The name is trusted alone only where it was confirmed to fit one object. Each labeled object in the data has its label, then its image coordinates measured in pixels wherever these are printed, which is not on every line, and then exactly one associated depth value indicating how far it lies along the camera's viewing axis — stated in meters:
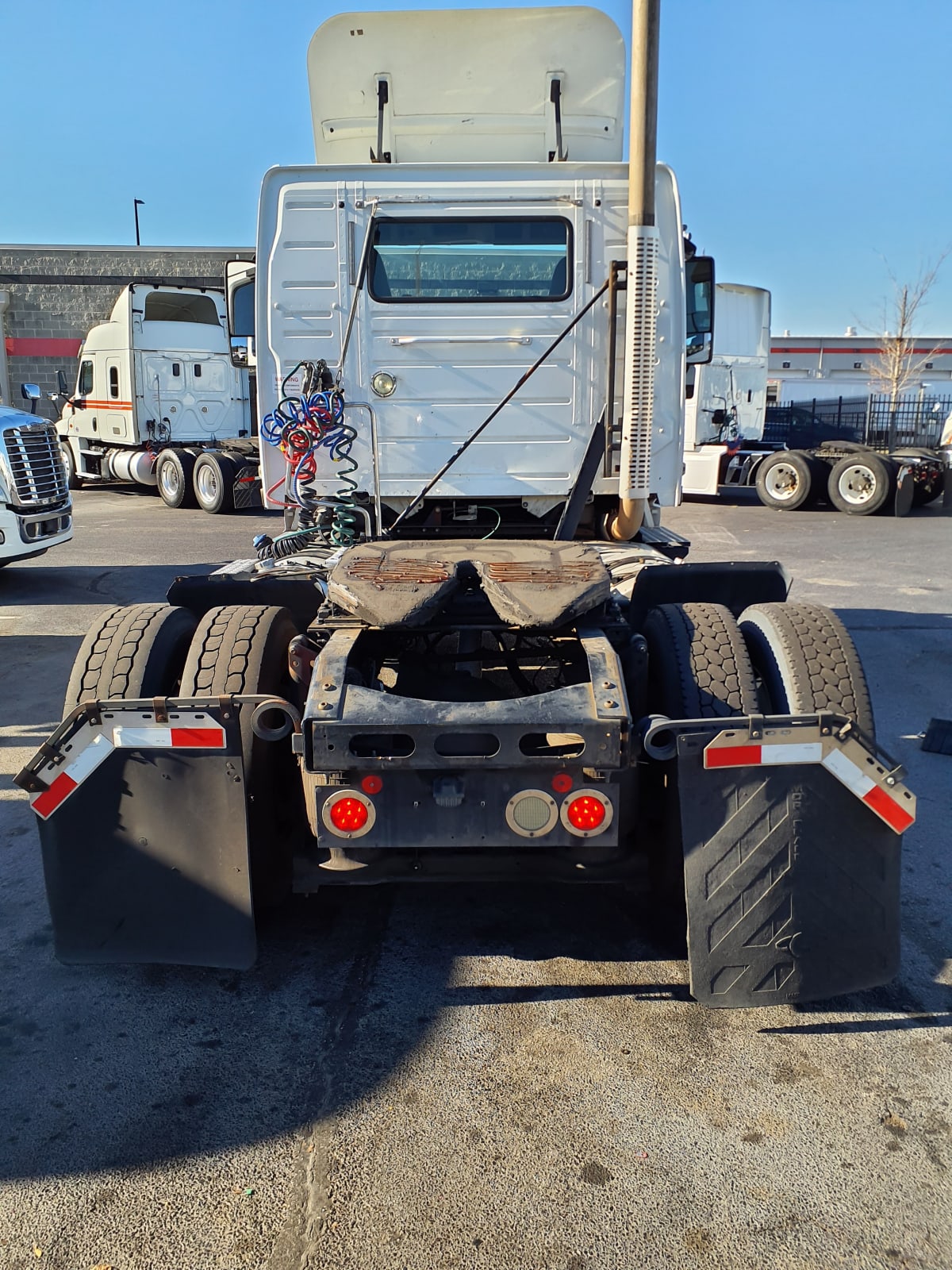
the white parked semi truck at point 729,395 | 19.34
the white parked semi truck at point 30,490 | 9.62
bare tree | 33.50
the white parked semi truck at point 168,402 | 17.33
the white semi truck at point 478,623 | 2.88
